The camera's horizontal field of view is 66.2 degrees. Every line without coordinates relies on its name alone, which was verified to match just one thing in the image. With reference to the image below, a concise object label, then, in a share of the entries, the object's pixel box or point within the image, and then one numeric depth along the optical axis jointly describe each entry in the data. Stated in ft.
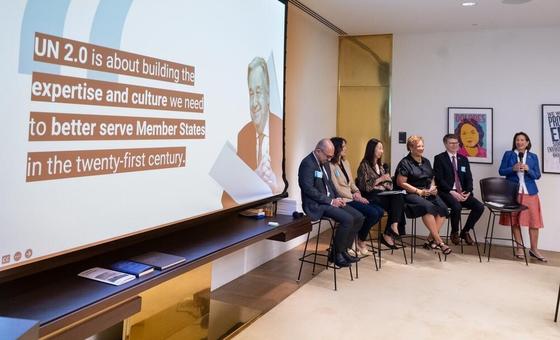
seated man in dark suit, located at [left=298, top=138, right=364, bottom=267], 13.23
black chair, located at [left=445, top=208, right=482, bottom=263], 17.68
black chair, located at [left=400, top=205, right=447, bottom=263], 15.99
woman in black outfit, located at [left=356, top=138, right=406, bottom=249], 15.75
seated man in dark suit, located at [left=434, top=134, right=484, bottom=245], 16.89
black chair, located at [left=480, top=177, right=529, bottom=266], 16.71
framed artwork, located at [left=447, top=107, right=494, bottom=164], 19.06
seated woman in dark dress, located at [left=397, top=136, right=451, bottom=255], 15.94
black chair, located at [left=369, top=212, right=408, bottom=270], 14.95
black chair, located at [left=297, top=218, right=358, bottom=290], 13.38
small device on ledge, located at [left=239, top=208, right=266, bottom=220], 11.40
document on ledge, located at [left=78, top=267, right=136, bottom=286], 6.26
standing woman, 16.46
